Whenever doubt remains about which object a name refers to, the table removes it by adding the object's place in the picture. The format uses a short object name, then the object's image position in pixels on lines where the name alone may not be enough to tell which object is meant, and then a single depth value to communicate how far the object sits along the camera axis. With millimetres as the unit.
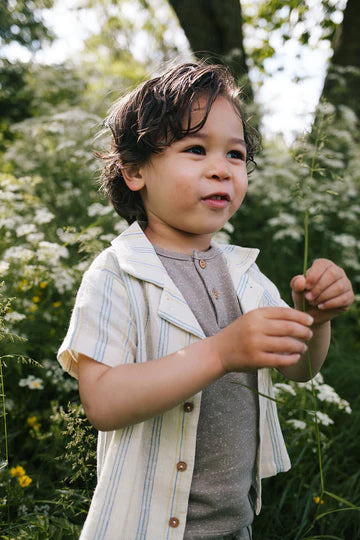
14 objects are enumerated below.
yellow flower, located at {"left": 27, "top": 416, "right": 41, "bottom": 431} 1949
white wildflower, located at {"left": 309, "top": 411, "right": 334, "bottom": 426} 1850
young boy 953
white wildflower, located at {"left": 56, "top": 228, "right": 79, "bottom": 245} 2342
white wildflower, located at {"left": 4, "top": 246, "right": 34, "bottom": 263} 2244
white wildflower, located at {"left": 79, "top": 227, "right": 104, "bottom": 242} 2191
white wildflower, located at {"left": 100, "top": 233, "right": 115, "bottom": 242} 2325
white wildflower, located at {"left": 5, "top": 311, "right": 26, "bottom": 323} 1891
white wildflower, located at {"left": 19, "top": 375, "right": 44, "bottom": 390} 1997
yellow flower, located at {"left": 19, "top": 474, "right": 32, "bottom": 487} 1658
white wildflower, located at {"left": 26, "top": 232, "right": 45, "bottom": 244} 2452
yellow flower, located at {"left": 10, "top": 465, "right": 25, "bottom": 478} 1710
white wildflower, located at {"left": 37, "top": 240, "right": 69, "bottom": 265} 2303
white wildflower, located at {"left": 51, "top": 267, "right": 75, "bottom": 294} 2246
